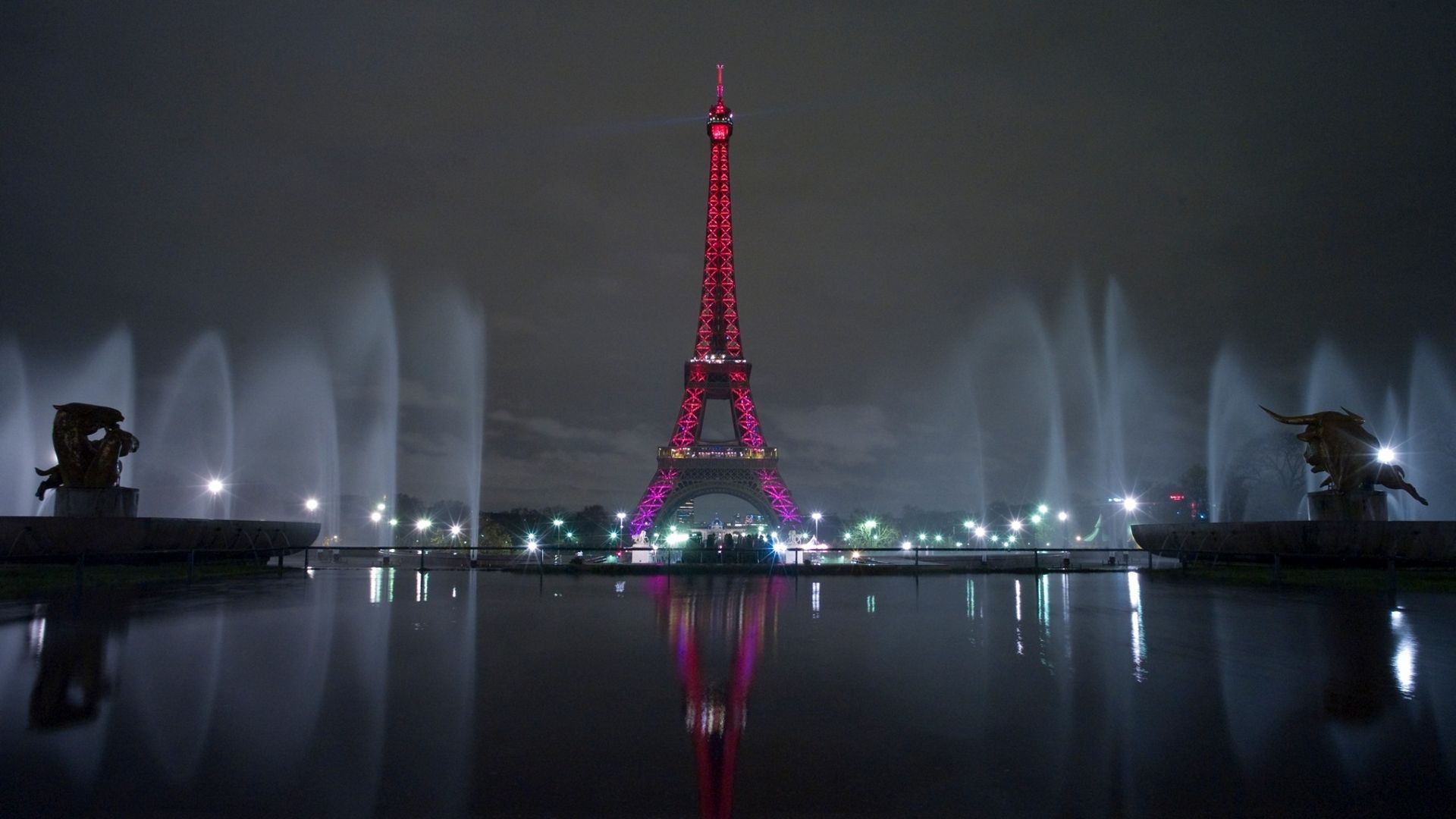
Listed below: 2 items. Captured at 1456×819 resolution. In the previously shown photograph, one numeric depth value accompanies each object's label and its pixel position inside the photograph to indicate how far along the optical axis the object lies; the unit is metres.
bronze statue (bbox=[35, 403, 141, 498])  27.12
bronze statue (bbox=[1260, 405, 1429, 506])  27.80
